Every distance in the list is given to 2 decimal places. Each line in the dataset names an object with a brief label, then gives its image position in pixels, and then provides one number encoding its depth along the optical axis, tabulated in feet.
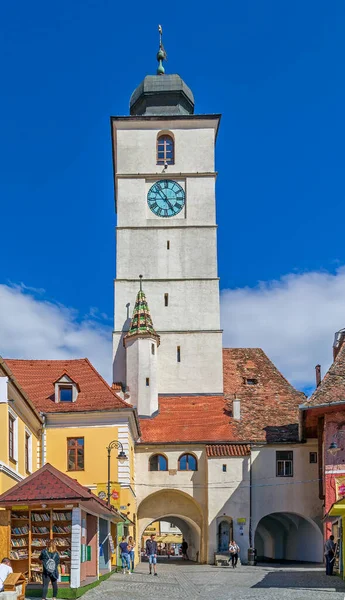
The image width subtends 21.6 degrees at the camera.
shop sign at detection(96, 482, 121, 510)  116.57
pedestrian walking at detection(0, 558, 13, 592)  57.72
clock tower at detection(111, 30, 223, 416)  166.71
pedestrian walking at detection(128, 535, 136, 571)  109.42
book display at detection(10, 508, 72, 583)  74.13
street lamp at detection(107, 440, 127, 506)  114.18
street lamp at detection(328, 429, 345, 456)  126.21
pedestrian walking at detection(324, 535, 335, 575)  102.01
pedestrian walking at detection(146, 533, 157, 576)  107.86
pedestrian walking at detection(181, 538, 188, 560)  178.70
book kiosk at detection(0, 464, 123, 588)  71.82
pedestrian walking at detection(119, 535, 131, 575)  104.73
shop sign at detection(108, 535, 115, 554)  98.53
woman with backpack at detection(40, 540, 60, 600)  64.90
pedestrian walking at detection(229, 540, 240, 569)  129.90
